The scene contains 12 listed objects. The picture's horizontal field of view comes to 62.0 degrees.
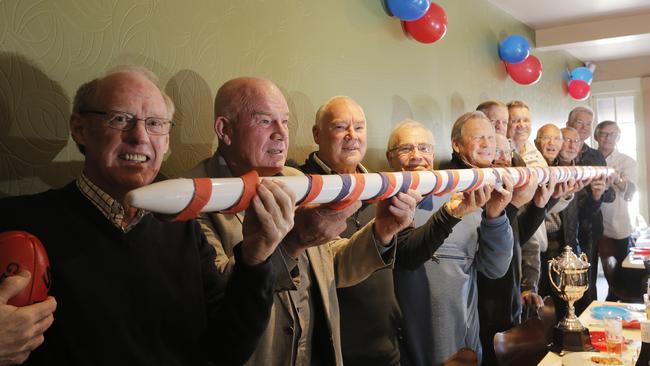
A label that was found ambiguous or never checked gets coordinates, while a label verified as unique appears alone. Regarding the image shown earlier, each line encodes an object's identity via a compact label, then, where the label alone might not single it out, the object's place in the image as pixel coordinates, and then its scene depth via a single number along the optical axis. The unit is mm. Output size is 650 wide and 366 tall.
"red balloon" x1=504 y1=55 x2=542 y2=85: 4309
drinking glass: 1626
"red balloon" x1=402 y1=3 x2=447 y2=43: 2979
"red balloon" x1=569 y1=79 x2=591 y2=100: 5879
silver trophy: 1777
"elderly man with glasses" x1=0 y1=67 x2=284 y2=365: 929
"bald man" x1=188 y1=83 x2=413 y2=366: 1185
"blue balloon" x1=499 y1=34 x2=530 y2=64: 4152
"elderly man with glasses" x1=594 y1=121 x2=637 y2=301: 3867
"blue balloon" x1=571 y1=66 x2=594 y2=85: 5895
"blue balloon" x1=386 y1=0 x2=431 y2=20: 2711
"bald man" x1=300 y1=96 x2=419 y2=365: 1676
